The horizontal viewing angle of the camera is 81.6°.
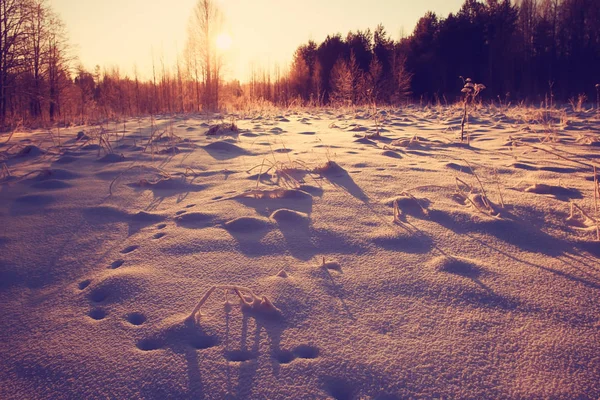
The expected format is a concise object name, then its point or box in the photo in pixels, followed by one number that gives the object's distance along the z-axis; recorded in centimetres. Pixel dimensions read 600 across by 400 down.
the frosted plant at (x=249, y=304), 102
